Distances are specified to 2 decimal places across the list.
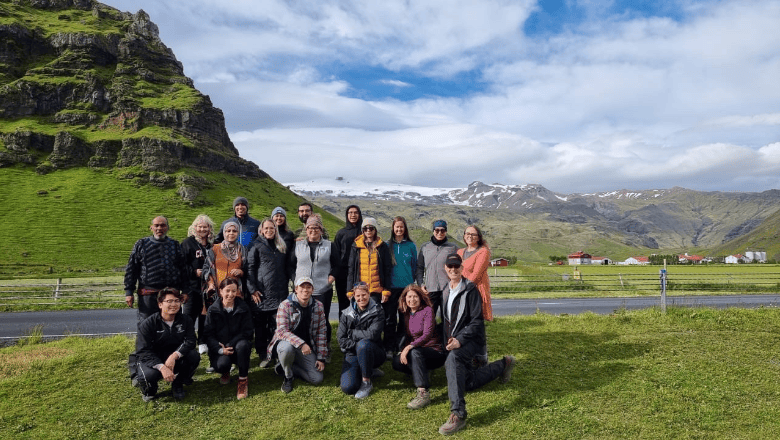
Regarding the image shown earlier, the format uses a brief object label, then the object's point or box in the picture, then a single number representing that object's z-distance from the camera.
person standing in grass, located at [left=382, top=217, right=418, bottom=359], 8.17
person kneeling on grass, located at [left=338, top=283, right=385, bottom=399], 7.23
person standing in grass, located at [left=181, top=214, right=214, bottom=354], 7.91
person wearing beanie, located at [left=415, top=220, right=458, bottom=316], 7.80
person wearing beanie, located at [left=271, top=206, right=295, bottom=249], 8.41
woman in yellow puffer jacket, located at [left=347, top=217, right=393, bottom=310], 7.86
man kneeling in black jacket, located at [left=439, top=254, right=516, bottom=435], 6.32
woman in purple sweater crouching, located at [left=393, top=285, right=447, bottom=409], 6.91
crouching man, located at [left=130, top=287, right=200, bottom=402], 6.88
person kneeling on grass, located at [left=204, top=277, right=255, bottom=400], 7.26
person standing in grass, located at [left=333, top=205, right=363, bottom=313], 8.52
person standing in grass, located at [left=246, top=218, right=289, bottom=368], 7.88
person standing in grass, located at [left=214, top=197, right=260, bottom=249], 8.41
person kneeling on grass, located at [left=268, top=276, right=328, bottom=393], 7.28
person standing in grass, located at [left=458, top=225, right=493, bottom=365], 7.33
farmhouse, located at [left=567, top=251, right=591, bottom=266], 171.89
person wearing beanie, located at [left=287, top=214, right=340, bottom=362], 8.00
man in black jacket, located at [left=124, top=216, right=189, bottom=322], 7.54
